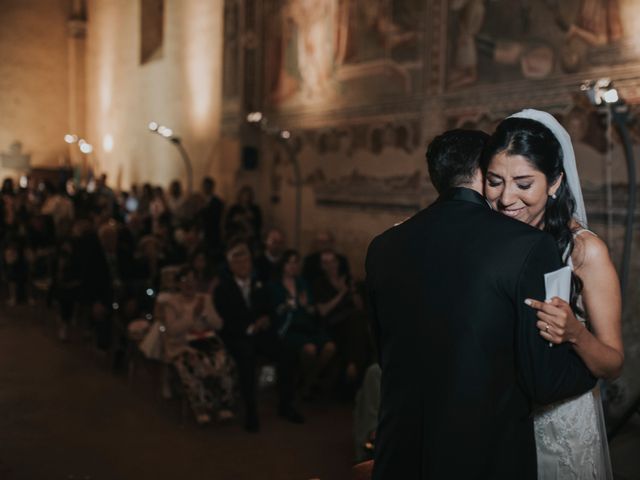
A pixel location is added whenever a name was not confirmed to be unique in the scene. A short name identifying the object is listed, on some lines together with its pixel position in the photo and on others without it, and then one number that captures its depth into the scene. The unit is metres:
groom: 1.90
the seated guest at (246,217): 11.14
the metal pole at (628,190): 6.77
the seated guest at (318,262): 8.43
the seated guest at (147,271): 8.88
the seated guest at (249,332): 6.73
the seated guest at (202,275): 8.02
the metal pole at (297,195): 12.88
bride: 2.10
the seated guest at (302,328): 7.26
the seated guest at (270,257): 9.10
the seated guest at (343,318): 7.47
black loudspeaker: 14.08
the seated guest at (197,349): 6.64
